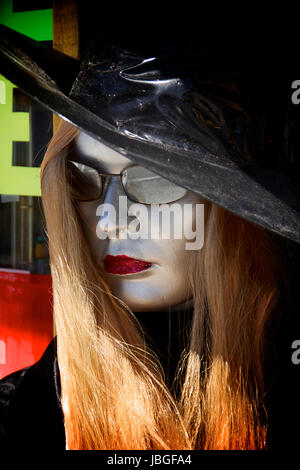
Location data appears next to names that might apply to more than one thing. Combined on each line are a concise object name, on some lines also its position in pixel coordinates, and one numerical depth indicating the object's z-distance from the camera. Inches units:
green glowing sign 39.9
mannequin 28.2
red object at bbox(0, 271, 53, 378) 41.7
